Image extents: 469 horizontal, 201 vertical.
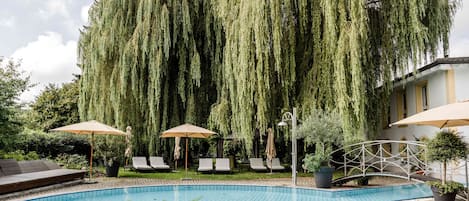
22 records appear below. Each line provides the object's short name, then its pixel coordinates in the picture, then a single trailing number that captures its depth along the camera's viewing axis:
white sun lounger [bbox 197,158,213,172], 14.85
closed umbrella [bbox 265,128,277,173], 15.12
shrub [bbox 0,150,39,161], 12.69
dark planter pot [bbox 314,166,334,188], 10.89
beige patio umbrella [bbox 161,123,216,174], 13.39
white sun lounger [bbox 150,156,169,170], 15.20
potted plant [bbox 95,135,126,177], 13.36
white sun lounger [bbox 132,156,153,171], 15.00
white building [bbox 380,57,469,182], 12.77
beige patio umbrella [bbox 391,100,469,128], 7.01
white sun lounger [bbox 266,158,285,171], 15.51
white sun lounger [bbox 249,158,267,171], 15.53
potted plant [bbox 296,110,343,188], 12.95
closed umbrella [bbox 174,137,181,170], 15.24
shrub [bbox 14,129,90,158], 15.62
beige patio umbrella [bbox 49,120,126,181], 12.08
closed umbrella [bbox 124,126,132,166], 14.56
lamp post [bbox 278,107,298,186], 11.68
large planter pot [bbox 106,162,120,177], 13.40
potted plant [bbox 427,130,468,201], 7.34
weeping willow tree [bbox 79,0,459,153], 12.87
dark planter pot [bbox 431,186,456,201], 7.32
